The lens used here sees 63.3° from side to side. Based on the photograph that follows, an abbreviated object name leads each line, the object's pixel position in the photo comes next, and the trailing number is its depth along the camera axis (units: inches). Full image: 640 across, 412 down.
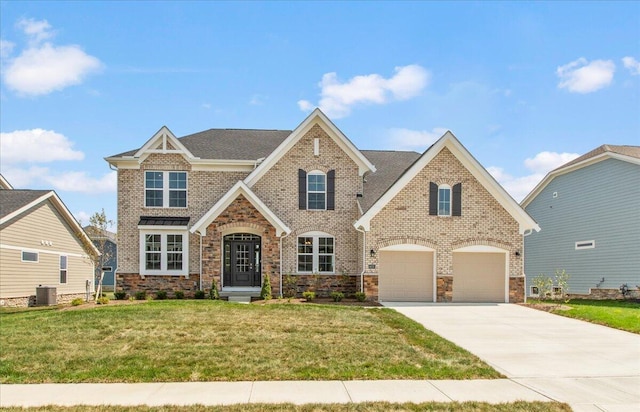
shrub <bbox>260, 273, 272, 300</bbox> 790.5
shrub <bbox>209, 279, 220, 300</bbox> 796.6
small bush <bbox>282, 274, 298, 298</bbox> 840.9
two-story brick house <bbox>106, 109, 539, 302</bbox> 814.5
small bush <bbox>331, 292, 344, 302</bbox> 785.6
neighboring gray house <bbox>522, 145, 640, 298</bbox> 940.6
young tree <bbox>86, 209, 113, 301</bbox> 818.2
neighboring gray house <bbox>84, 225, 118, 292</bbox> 1584.6
